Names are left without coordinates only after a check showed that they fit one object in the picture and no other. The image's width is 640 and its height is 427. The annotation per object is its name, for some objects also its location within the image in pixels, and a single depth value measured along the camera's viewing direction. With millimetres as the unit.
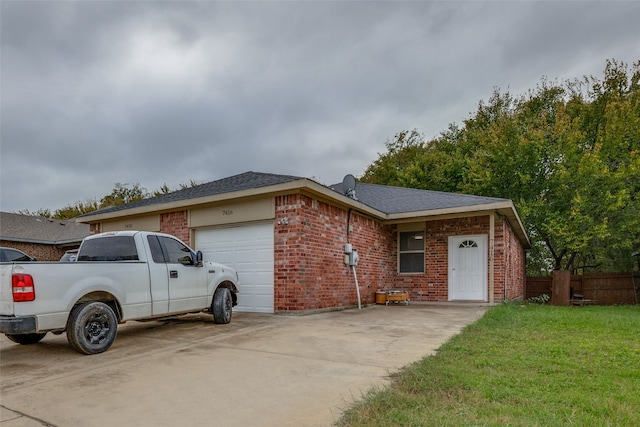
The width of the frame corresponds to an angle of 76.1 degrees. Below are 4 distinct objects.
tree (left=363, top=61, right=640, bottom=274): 17969
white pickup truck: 4656
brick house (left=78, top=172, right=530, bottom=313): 9211
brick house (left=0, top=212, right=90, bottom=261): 20531
